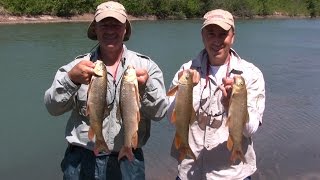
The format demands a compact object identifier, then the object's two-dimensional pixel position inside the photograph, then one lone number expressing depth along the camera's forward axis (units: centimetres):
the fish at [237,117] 287
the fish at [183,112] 295
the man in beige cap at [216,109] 308
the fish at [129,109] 281
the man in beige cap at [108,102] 297
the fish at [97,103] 280
